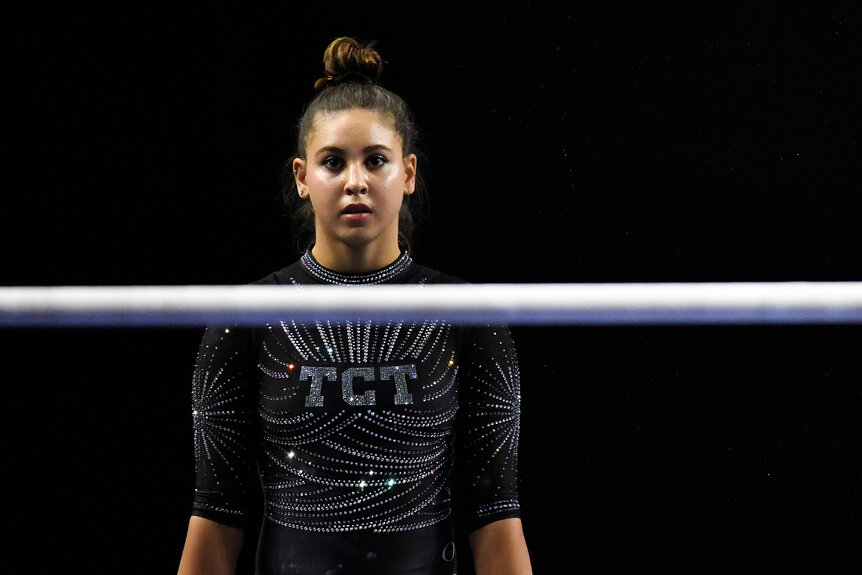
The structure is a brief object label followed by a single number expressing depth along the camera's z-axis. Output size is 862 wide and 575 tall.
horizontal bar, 5.81
